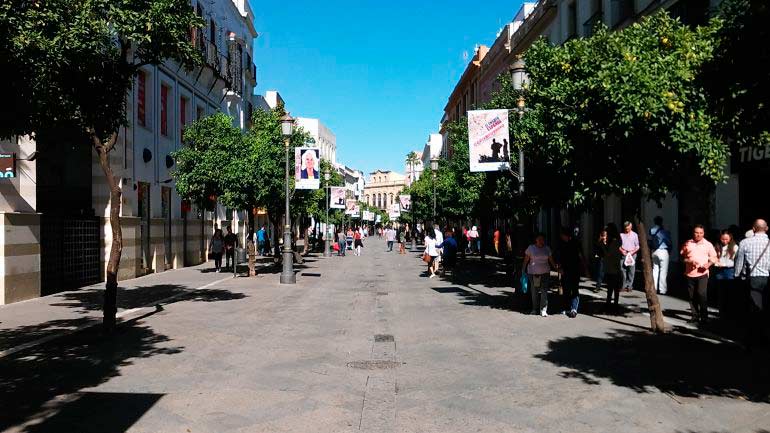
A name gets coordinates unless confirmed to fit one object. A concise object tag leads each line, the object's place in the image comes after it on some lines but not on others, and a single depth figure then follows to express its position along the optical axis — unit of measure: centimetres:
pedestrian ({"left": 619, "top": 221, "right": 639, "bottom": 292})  1487
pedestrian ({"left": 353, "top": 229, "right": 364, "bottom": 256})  4153
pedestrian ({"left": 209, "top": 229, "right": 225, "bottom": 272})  2506
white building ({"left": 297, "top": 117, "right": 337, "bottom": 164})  8406
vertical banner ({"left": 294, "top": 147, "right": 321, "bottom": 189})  2312
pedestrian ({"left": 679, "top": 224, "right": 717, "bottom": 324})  1064
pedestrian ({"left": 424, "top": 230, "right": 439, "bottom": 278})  2256
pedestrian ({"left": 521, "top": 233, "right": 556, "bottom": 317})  1232
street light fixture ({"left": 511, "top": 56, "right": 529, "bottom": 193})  1350
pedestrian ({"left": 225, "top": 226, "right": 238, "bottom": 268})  2560
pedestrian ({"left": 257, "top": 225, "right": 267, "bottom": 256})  3688
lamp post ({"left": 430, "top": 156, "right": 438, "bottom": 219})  4426
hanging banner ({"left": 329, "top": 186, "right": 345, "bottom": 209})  4419
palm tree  11294
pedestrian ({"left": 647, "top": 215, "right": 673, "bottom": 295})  1506
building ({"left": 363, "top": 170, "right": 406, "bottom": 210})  15412
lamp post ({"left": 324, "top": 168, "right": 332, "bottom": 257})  3851
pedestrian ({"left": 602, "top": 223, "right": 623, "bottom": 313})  1278
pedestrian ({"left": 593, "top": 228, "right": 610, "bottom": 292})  1369
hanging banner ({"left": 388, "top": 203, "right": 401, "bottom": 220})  8263
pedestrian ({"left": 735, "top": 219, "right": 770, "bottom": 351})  869
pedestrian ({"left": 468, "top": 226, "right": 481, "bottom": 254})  3909
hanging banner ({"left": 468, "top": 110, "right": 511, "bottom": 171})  1441
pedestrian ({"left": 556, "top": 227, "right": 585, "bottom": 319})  1222
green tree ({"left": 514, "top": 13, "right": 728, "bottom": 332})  908
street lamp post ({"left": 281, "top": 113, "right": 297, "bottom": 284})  2028
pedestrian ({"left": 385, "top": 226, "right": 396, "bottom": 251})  4553
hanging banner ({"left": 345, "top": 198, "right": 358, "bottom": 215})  5244
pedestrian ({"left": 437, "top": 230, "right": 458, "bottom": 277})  2264
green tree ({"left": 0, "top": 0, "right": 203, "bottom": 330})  856
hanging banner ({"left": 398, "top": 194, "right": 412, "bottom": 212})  6348
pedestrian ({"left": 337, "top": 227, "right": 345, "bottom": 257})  4134
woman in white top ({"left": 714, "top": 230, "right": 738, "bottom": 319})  1145
